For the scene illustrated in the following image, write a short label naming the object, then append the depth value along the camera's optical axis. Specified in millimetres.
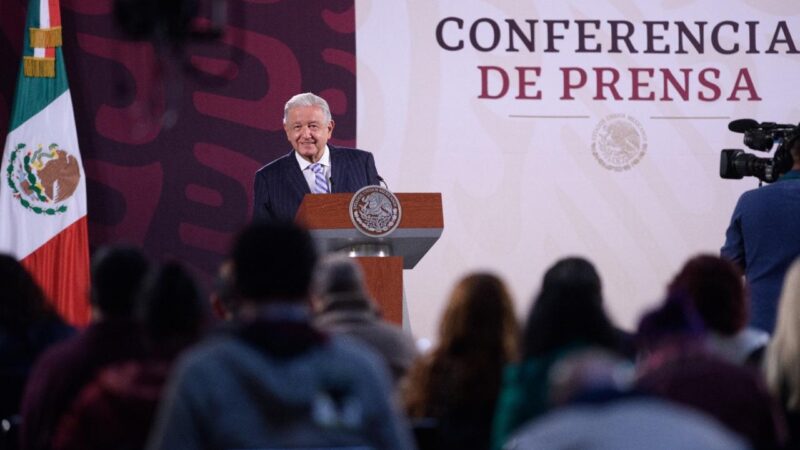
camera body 11500
